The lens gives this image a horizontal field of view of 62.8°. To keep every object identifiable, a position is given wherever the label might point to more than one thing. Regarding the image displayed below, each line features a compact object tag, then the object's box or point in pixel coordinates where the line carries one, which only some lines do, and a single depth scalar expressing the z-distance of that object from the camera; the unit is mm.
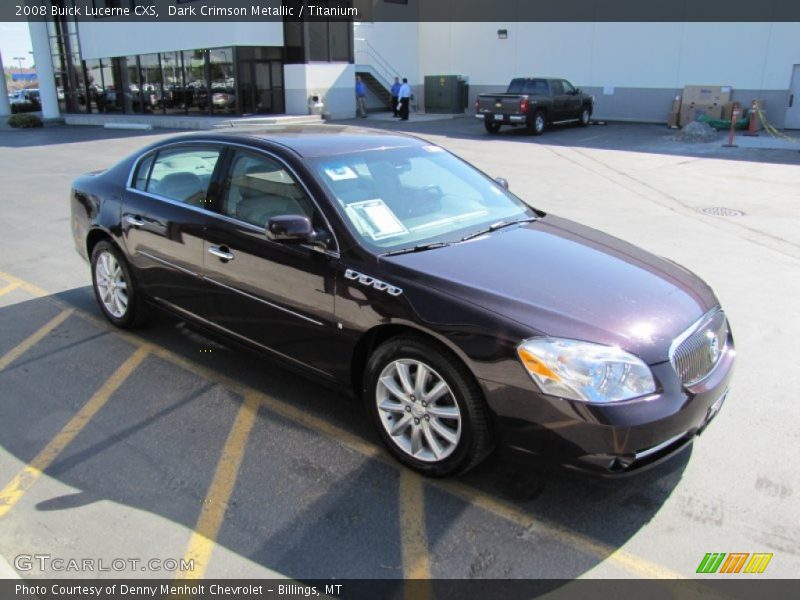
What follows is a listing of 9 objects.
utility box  30227
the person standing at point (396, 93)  26969
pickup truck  21109
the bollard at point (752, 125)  21309
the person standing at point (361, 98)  27822
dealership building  23703
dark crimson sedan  2883
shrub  29328
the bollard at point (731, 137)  18438
